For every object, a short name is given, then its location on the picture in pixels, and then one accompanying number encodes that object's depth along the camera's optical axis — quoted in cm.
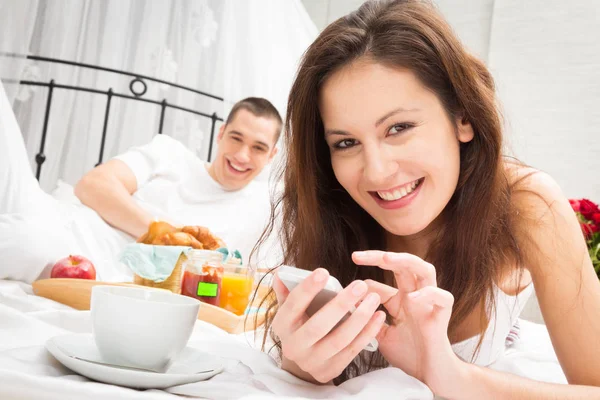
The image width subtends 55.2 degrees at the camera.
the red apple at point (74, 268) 142
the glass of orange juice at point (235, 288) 145
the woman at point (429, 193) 97
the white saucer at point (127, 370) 56
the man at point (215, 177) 254
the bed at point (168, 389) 51
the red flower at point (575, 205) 236
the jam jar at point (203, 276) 139
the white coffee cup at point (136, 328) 61
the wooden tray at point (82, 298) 123
